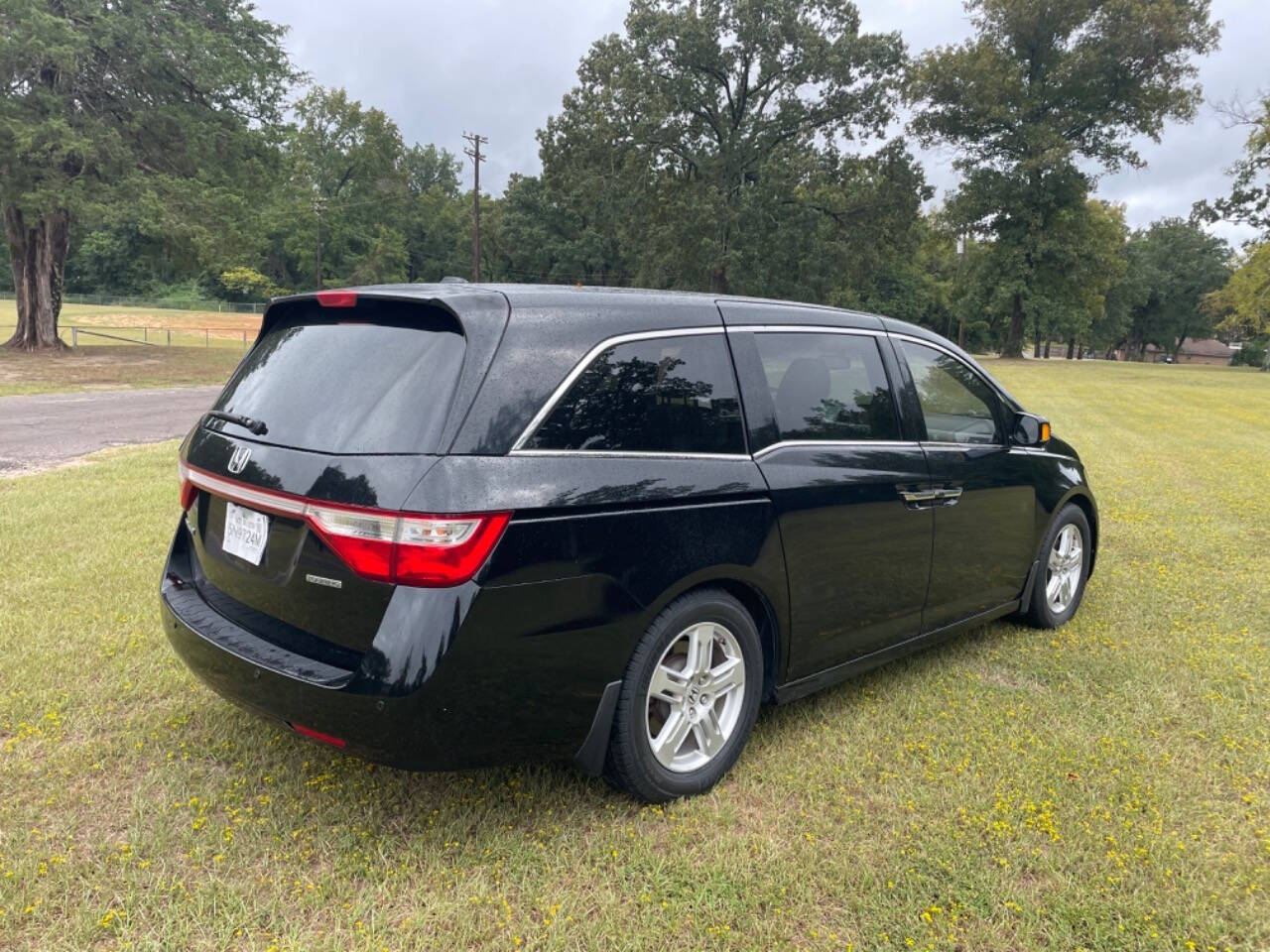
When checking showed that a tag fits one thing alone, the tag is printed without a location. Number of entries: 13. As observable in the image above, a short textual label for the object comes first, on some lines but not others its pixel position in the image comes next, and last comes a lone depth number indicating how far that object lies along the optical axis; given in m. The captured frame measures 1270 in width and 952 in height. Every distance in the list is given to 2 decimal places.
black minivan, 2.20
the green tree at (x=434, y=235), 80.19
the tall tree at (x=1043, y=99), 39.88
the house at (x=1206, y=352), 102.28
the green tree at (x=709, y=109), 37.41
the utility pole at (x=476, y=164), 47.47
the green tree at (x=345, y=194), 74.94
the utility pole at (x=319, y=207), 74.69
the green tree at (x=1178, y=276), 75.75
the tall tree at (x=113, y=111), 22.61
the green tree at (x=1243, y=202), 43.81
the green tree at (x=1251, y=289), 40.00
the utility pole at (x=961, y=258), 48.14
